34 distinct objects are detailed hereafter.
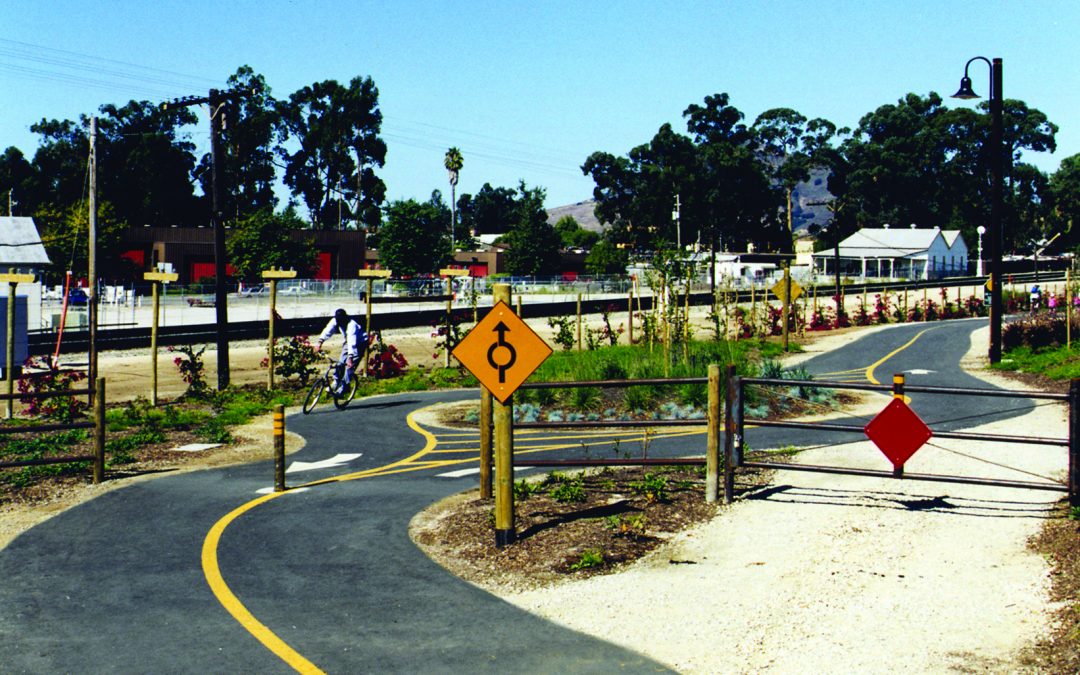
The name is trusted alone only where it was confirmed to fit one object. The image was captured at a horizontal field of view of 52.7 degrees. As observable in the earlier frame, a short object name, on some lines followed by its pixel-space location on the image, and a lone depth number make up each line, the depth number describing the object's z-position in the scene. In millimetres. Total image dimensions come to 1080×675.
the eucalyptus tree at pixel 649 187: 139000
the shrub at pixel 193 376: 24781
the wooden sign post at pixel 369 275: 27609
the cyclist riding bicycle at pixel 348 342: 22109
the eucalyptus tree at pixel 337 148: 125500
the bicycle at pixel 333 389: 22359
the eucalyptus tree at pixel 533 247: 105875
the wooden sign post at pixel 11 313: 19547
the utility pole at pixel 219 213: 28391
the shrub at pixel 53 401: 19984
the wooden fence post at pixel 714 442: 11578
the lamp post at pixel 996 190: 29484
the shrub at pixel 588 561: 9797
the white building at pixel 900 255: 117062
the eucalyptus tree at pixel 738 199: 144250
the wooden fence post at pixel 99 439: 14078
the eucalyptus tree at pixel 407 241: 89438
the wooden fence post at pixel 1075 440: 10492
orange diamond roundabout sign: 10359
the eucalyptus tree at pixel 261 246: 81625
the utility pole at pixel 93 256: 25170
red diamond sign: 11281
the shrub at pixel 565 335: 33656
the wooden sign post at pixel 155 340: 23422
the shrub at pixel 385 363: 28656
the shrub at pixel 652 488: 12078
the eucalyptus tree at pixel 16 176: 120812
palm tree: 130125
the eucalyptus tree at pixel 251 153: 122312
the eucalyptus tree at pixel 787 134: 182375
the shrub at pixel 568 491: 12180
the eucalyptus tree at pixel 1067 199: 147250
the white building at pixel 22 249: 50781
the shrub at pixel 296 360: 26328
